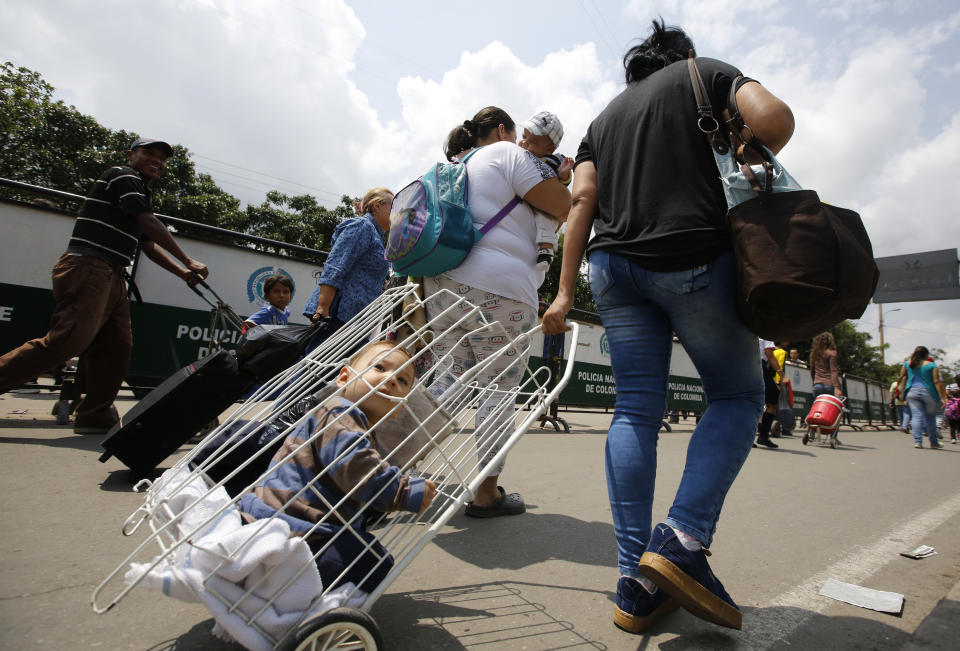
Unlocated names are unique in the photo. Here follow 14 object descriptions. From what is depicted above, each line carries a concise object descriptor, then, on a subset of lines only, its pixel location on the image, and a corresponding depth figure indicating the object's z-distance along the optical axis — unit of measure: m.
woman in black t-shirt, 1.43
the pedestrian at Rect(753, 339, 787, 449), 8.10
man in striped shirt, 3.28
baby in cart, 1.24
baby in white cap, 2.54
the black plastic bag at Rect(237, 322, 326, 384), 2.77
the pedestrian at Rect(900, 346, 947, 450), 9.25
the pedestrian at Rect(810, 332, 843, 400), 8.88
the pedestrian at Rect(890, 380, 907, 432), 19.81
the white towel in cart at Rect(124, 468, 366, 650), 1.05
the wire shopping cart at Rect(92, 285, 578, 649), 1.05
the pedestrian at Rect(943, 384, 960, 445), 14.20
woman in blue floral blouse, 3.18
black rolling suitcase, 2.53
